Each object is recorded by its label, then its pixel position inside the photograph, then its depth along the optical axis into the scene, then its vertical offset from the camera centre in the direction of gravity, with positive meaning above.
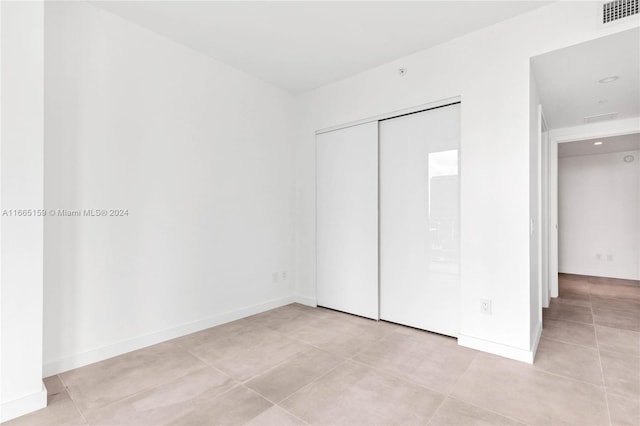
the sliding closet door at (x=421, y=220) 2.91 -0.06
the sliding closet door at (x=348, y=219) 3.46 -0.06
